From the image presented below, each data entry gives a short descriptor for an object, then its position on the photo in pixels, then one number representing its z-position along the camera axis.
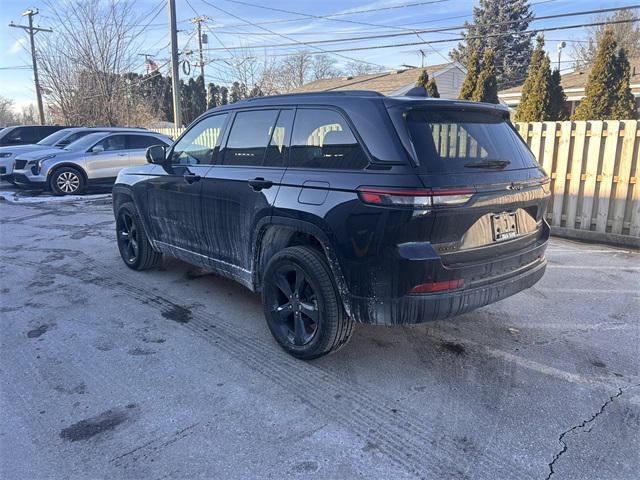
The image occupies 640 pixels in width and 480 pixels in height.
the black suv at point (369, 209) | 2.84
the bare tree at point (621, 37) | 32.72
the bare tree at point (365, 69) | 43.47
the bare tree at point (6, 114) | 59.62
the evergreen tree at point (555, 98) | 13.88
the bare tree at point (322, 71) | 48.97
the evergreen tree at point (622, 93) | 12.79
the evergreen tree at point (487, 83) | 17.42
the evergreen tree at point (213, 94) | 48.03
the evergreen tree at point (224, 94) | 48.97
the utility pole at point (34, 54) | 27.16
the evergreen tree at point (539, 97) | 13.80
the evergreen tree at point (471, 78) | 18.39
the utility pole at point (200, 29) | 30.70
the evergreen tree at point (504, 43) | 41.22
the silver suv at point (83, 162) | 12.16
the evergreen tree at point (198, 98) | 46.75
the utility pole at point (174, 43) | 18.64
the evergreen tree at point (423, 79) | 20.20
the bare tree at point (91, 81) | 23.47
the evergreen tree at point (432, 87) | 19.92
